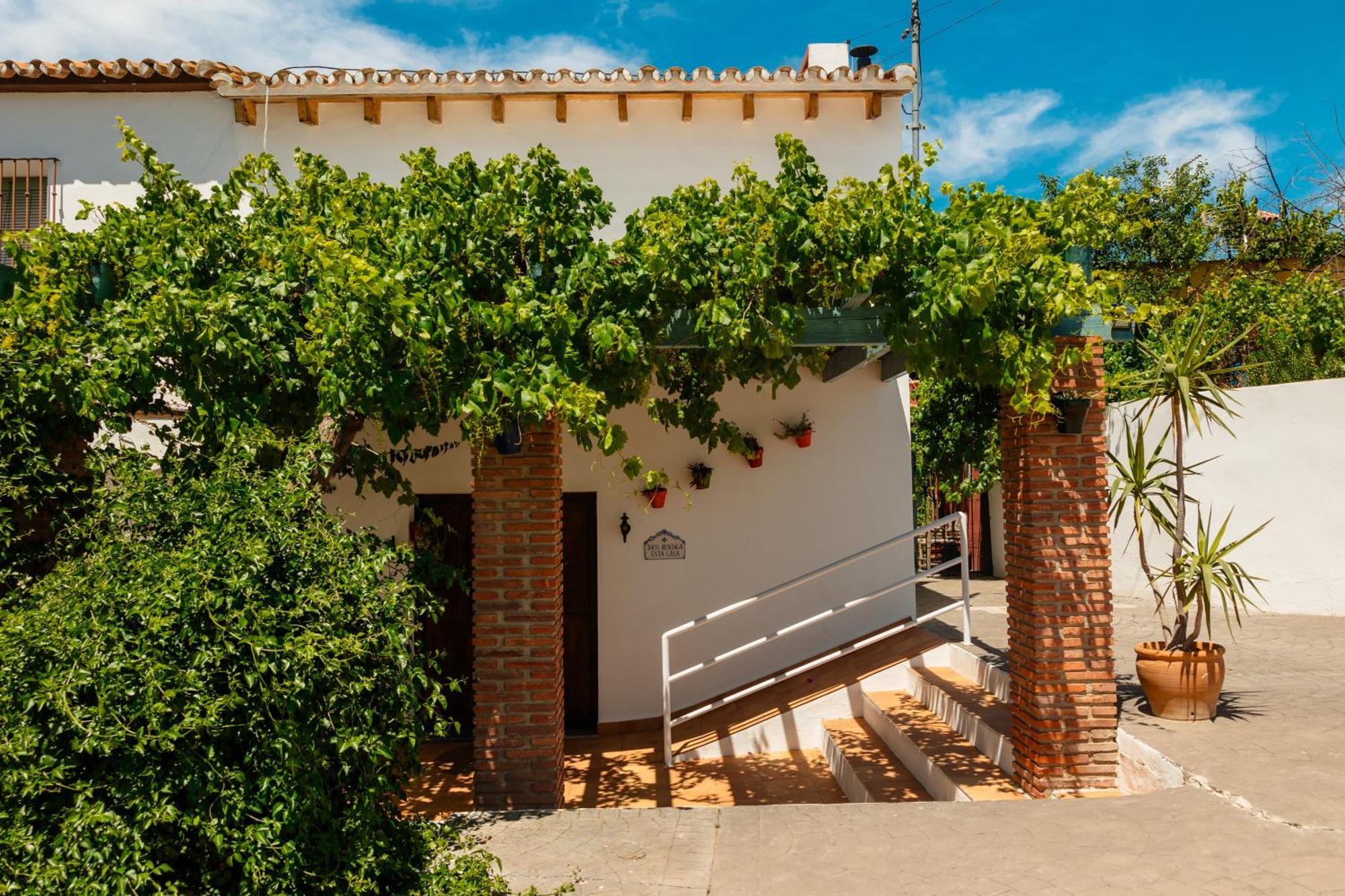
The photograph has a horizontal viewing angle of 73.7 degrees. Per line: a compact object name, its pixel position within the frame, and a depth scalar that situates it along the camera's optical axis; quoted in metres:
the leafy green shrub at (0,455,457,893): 3.18
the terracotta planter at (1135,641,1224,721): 5.72
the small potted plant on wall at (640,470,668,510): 7.98
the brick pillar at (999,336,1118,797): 5.22
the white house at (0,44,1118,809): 8.09
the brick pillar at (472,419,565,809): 5.22
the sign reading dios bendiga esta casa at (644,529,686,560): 8.20
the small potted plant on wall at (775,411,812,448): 8.26
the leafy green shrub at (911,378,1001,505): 9.18
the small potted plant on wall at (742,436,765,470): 8.09
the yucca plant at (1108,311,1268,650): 5.62
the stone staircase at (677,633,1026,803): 5.84
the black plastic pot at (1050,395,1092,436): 5.17
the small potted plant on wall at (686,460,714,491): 8.15
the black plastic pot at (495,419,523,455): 5.05
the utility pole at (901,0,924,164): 13.53
